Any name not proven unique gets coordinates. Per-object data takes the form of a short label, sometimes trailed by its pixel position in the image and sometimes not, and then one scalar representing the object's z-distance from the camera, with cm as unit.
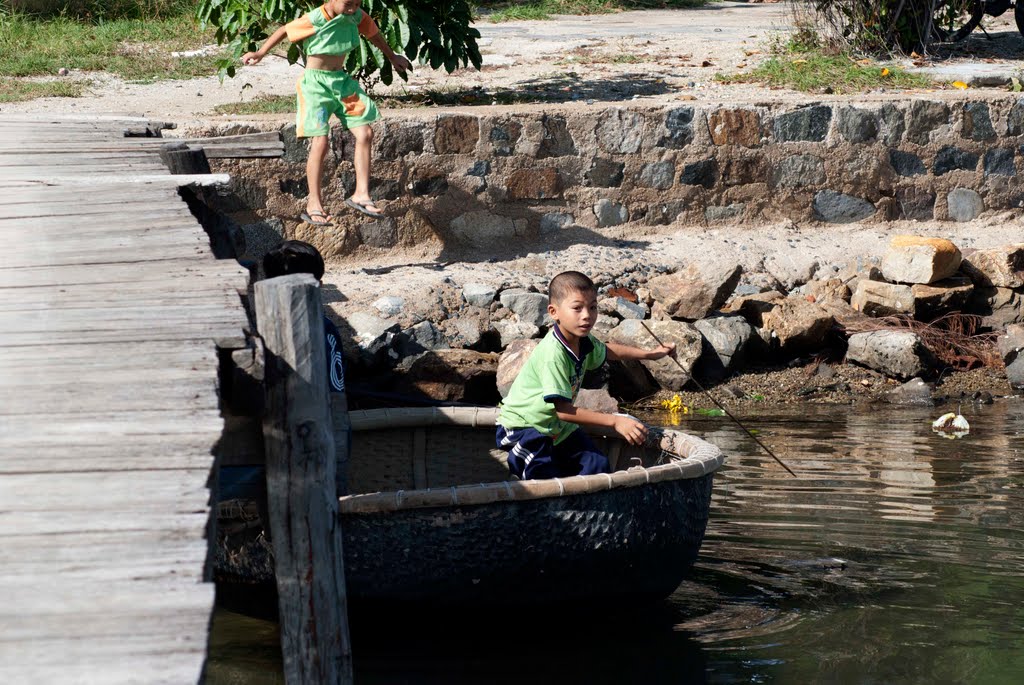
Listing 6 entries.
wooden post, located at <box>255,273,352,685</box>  673
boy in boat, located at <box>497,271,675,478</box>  948
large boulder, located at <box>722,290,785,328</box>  1692
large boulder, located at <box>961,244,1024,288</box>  1731
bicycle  2177
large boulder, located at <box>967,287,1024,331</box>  1728
